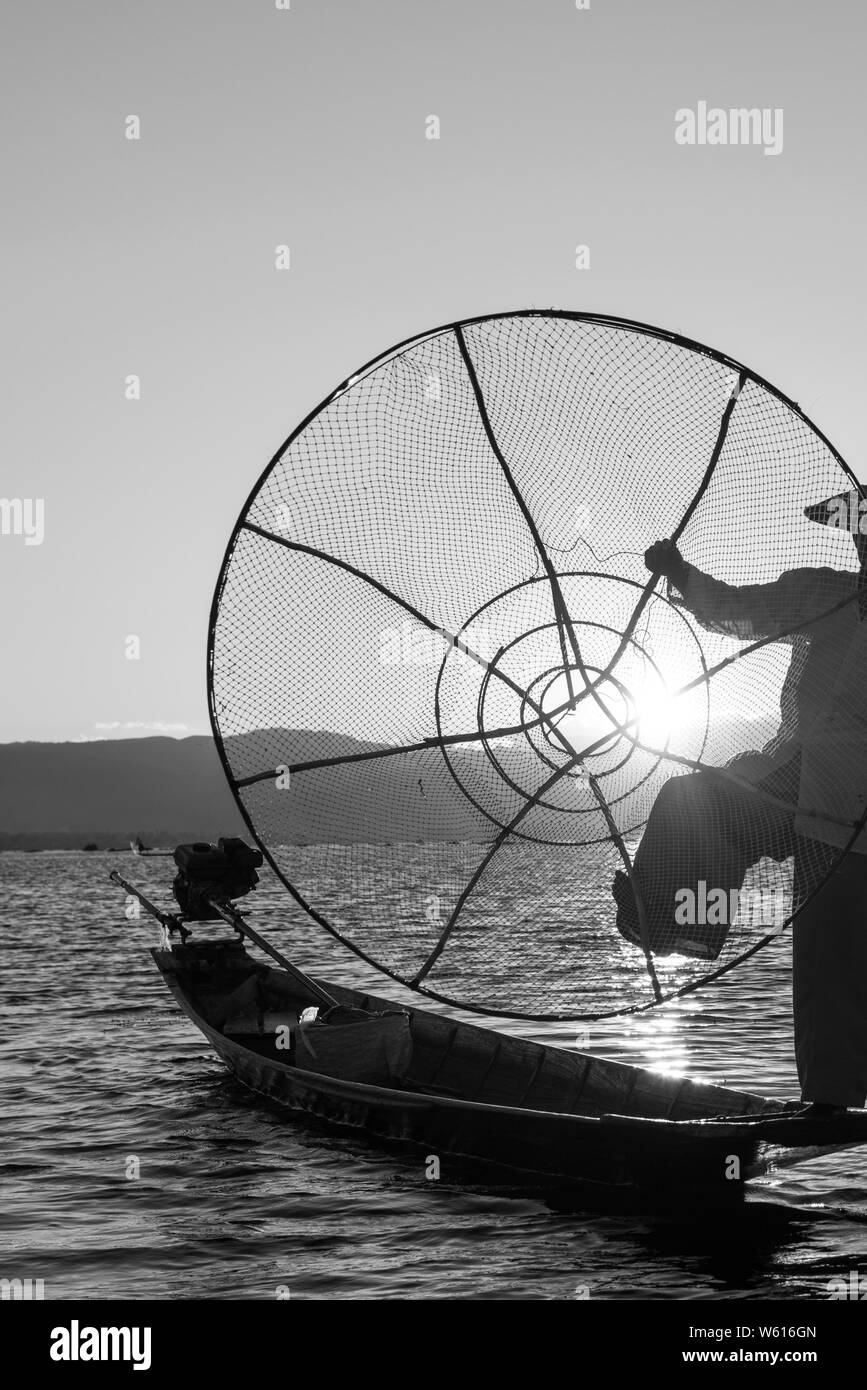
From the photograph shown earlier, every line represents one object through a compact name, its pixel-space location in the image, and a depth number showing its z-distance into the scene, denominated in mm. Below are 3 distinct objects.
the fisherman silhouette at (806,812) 7828
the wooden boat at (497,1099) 8854
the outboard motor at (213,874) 14133
